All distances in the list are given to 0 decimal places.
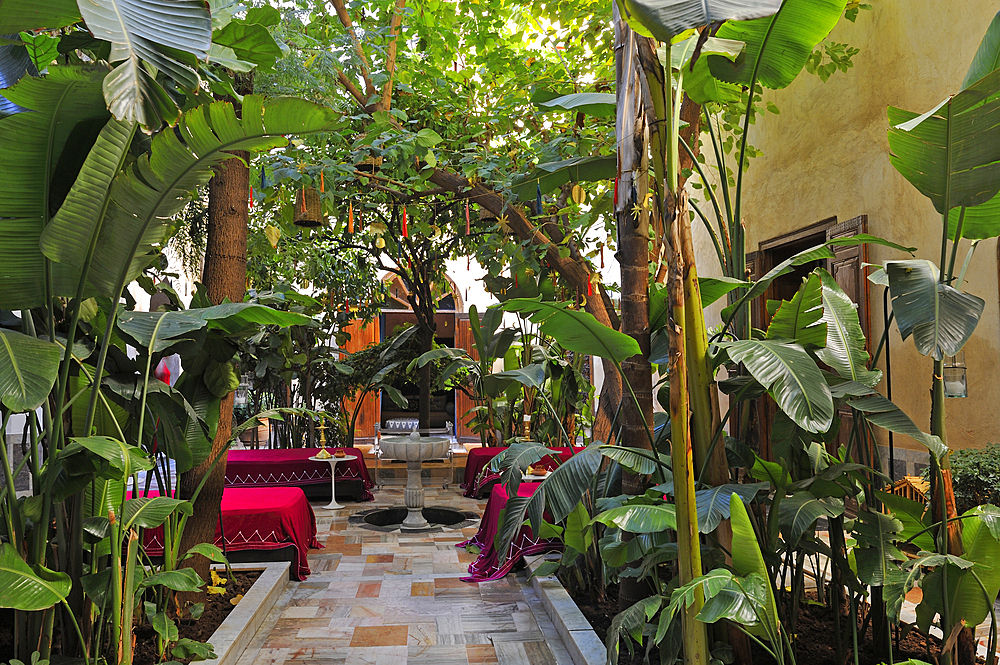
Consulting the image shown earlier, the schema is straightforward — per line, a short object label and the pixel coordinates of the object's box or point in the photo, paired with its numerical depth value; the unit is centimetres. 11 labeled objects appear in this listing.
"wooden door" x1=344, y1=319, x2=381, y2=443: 1340
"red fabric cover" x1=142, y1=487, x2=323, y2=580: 473
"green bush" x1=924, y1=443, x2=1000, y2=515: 411
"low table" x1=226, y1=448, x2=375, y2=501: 751
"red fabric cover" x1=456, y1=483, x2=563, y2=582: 489
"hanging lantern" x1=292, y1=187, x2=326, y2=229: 558
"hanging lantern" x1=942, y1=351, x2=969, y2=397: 457
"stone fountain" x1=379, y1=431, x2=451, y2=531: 661
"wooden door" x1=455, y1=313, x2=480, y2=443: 1343
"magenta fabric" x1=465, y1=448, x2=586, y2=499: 689
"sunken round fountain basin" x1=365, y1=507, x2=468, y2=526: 688
